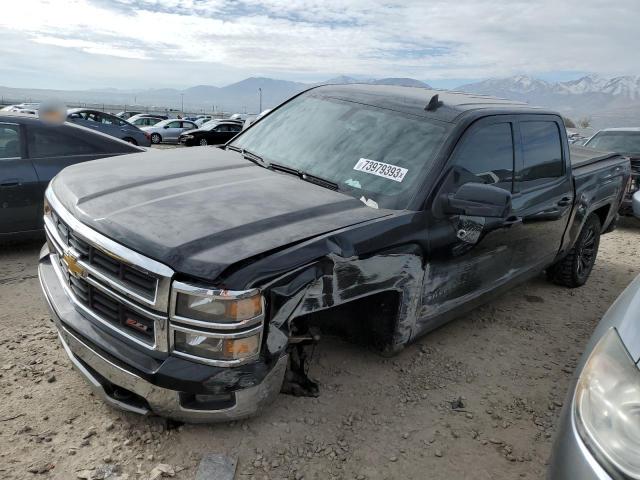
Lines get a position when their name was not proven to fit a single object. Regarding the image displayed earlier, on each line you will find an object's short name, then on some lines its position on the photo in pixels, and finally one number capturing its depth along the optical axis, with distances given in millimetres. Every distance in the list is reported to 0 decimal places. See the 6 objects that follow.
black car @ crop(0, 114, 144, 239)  4660
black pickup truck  2037
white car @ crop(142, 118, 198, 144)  25000
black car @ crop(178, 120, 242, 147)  23156
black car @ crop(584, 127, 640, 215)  8966
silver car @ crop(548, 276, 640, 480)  1319
